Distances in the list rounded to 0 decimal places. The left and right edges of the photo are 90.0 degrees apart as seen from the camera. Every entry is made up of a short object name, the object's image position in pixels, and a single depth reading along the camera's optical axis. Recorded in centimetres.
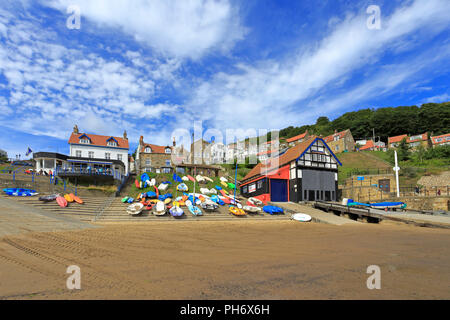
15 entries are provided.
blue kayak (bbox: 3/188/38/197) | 1533
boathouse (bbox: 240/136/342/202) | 2606
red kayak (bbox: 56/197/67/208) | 1537
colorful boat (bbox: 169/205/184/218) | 1658
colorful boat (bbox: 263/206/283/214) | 2020
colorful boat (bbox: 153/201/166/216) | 1640
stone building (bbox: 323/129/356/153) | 6761
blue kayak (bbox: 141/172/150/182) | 2744
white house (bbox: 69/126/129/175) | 3684
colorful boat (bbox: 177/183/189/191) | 2570
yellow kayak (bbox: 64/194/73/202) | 1642
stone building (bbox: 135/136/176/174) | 4409
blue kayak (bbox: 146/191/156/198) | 2080
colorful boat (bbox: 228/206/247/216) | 1884
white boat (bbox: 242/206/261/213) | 1967
